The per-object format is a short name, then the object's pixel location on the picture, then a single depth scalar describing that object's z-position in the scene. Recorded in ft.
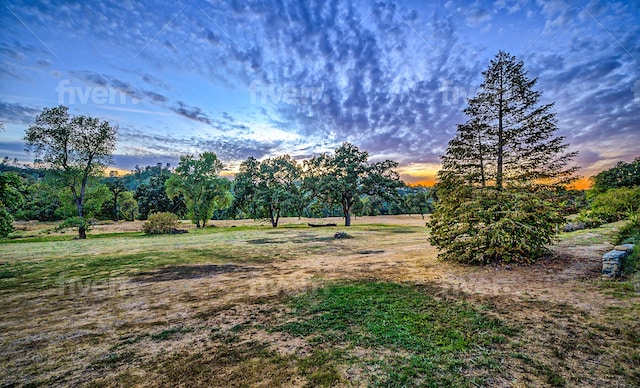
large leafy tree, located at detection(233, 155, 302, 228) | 109.40
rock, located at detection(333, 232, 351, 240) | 68.13
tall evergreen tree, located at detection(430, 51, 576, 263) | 28.66
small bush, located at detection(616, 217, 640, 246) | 30.11
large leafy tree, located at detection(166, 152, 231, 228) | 115.96
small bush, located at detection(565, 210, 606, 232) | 52.75
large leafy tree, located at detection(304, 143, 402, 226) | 100.01
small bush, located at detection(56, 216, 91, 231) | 71.46
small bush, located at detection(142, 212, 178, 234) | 93.56
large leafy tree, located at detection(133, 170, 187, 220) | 185.98
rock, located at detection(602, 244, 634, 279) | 21.88
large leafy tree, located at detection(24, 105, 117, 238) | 73.10
